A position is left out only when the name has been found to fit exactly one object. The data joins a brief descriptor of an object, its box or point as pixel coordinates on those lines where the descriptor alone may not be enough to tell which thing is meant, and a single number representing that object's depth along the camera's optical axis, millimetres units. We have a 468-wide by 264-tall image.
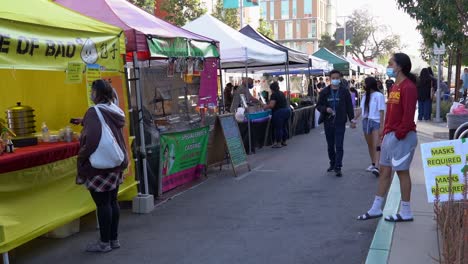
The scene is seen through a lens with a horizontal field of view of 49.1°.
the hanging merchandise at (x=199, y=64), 9242
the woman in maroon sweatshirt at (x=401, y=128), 5535
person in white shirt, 8531
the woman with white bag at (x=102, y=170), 4902
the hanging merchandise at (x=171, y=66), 8526
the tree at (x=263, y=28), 42431
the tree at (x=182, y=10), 29734
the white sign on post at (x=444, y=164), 4840
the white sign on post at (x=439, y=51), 16766
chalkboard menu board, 9273
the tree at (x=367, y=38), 66562
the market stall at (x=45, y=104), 4594
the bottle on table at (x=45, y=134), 5793
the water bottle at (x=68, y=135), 5879
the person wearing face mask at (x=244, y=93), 13094
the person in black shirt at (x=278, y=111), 13148
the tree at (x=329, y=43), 74938
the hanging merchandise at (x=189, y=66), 8961
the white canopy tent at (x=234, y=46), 11962
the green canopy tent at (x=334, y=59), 24609
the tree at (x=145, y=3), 27228
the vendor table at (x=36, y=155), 4590
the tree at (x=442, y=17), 10734
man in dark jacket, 8977
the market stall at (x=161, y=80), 7039
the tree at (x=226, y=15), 35041
